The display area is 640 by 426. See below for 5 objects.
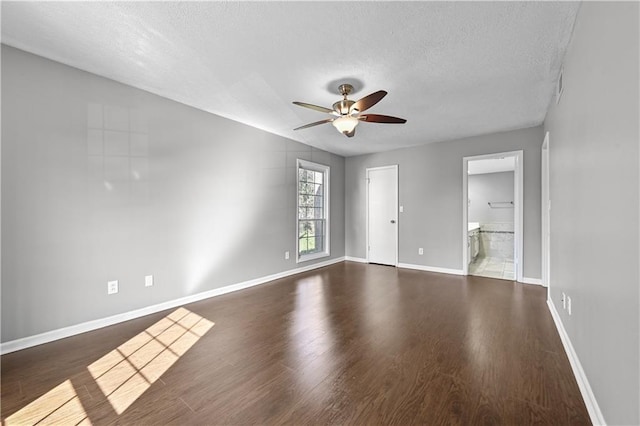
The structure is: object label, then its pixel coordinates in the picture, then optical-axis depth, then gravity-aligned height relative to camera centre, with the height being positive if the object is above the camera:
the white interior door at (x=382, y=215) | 5.79 -0.09
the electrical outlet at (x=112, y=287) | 2.80 -0.78
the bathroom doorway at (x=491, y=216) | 6.16 -0.15
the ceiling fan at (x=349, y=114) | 2.74 +1.03
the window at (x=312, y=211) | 5.37 +0.00
